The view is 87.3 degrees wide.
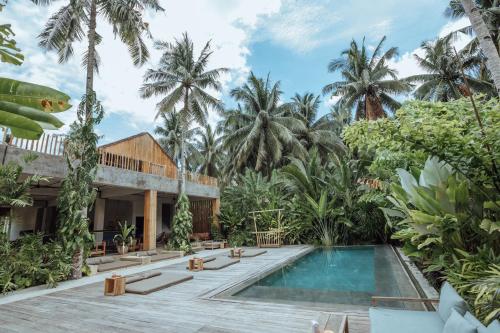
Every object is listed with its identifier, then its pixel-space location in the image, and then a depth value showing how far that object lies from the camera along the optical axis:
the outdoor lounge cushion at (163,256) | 9.66
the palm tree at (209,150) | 28.39
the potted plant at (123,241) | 10.77
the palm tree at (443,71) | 18.11
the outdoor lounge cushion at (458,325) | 1.63
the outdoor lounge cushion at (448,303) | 2.18
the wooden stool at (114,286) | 4.96
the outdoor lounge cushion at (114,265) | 7.64
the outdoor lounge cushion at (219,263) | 7.50
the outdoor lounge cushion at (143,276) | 5.77
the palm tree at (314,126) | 21.61
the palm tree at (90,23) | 8.75
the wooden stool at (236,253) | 9.44
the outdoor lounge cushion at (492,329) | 1.48
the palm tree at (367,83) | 18.27
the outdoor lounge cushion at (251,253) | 9.76
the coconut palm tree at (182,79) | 13.38
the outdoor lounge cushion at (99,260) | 8.31
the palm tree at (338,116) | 21.18
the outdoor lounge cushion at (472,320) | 1.66
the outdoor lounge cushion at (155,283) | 5.09
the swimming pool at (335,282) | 4.64
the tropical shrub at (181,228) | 11.57
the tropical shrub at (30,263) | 5.63
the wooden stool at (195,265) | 7.42
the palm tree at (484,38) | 4.07
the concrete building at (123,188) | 7.90
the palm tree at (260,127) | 18.88
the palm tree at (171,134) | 27.69
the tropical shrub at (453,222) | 3.16
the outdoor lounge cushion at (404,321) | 2.28
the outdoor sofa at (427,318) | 1.86
